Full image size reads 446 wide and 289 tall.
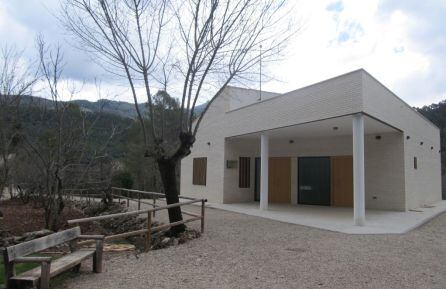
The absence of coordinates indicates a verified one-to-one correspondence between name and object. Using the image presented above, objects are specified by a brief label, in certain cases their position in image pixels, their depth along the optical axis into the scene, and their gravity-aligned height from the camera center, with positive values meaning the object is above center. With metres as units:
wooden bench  4.14 -1.14
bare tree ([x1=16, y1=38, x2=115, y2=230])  9.72 +0.77
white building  11.17 +1.17
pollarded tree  8.95 +2.57
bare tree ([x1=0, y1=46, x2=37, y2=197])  9.41 +1.41
